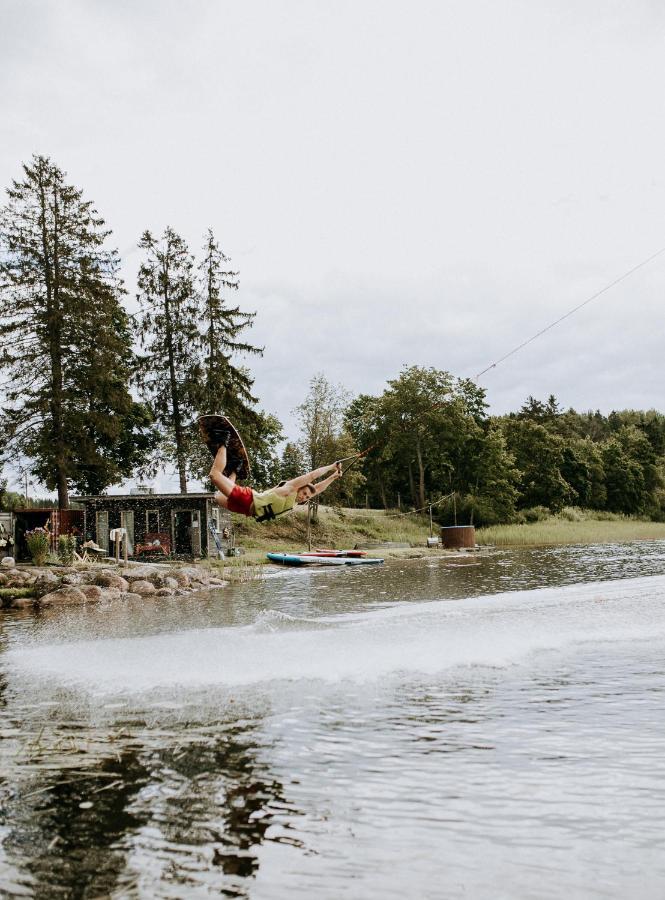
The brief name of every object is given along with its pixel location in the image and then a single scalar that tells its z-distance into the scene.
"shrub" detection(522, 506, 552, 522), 70.31
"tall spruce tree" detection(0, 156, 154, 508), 37.84
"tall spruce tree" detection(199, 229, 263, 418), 46.31
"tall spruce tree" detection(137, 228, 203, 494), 46.38
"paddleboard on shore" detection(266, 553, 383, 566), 35.53
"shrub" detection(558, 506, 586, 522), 74.12
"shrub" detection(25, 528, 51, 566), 28.67
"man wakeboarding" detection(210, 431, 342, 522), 10.96
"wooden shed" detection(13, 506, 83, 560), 35.47
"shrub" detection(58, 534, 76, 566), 28.97
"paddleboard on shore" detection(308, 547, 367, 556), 37.97
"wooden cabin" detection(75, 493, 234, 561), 36.88
